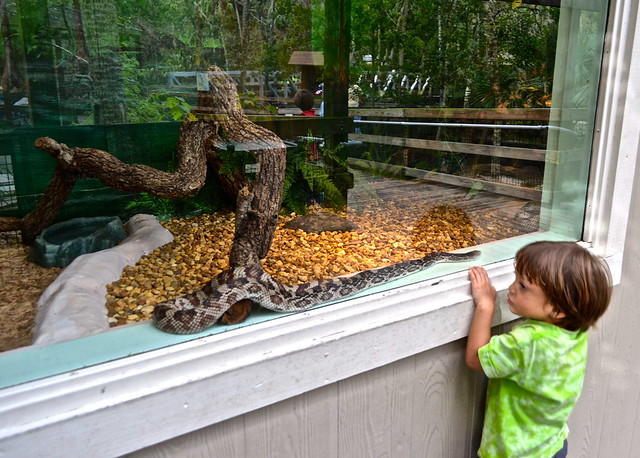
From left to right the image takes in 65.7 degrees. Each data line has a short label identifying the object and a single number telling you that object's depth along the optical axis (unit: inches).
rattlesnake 47.6
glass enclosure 73.6
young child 54.5
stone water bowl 70.0
